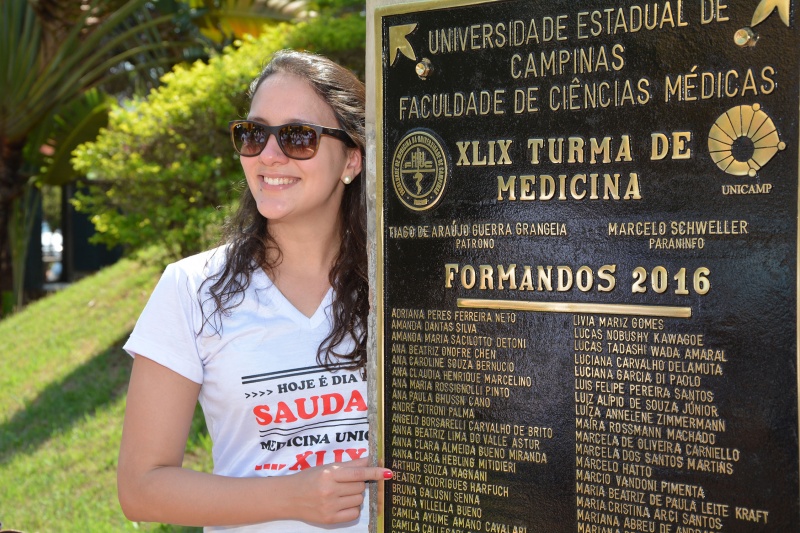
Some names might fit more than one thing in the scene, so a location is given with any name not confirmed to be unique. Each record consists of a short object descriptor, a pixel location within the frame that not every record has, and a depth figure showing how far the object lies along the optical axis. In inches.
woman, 83.8
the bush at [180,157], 266.2
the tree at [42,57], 392.8
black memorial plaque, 68.0
